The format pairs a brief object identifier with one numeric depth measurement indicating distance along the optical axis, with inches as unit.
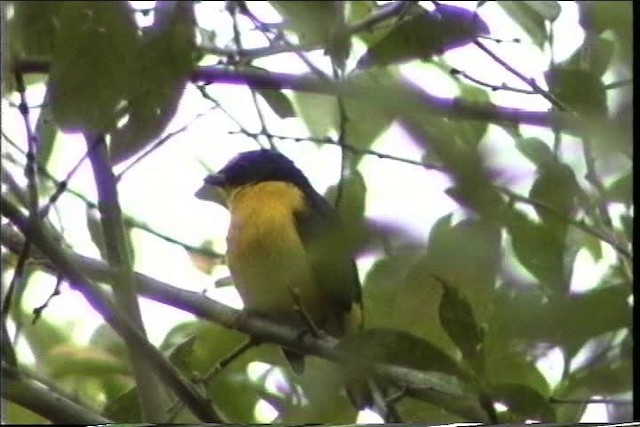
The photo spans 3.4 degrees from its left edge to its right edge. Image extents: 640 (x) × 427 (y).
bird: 143.7
